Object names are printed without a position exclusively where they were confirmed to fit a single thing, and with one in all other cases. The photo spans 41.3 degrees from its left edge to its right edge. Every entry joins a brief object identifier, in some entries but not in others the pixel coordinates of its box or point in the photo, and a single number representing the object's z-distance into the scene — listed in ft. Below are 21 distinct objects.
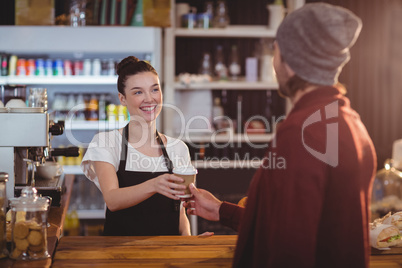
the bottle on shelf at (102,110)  14.99
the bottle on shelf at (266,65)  15.78
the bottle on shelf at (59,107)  14.89
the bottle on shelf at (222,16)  15.70
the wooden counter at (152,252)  5.50
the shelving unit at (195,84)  15.20
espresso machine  7.04
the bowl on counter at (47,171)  9.39
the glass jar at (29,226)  5.38
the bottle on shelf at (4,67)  14.35
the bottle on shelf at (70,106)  14.89
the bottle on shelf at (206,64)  15.93
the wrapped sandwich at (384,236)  6.13
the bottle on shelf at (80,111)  14.93
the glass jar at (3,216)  5.51
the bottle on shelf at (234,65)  15.96
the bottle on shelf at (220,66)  15.84
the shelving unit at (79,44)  14.32
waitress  7.63
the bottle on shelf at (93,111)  14.96
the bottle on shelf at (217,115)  15.98
